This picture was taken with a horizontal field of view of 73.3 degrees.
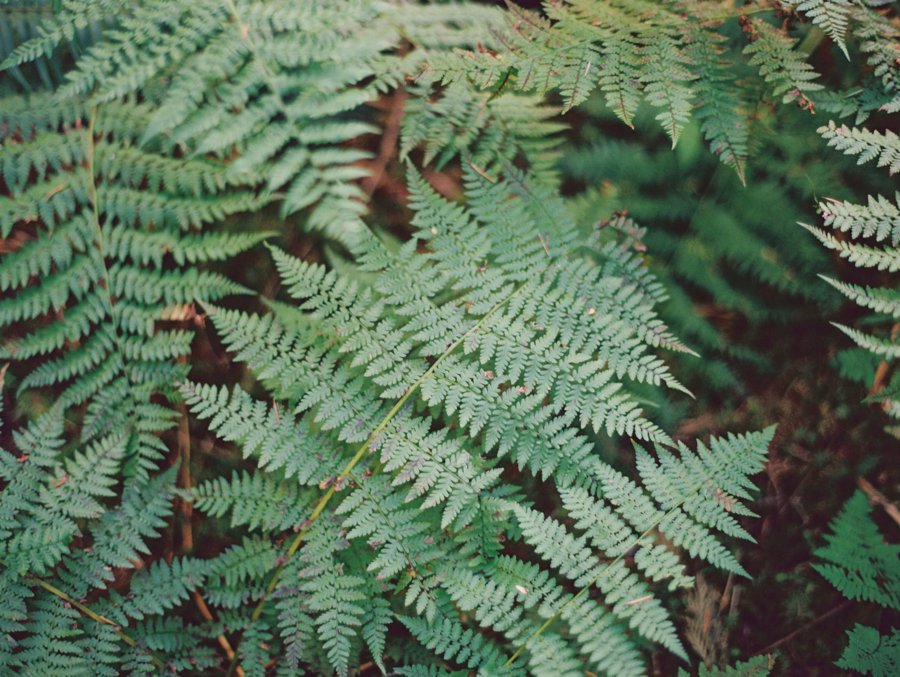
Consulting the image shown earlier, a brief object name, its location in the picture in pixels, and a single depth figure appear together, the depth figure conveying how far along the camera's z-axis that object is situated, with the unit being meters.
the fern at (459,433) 2.21
